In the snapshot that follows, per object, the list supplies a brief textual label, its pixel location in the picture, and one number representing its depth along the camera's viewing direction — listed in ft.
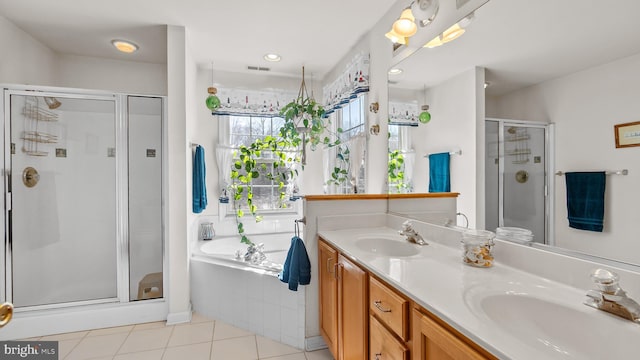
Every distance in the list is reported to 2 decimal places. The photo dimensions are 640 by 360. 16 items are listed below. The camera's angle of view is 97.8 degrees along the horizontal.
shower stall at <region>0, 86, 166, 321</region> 8.04
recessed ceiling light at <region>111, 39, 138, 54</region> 9.06
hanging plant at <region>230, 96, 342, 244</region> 10.72
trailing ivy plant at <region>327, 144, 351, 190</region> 9.67
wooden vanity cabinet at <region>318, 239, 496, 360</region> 2.66
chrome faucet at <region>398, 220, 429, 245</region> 5.31
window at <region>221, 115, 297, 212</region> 11.71
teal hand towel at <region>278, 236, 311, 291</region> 6.34
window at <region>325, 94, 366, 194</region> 8.90
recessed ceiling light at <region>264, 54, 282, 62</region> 9.96
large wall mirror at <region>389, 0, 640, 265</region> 2.83
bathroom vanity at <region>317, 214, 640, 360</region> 2.28
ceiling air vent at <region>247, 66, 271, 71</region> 11.01
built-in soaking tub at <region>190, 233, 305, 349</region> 6.82
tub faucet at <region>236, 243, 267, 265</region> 8.69
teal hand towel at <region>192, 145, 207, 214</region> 9.32
